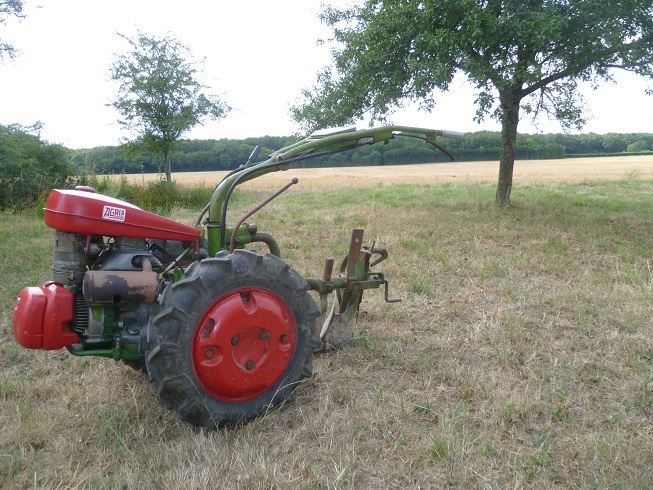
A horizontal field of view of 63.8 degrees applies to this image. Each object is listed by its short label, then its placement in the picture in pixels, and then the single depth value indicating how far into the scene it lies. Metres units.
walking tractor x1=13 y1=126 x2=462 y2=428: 2.93
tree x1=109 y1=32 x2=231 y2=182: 23.38
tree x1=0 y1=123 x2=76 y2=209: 14.88
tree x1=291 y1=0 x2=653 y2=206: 9.59
